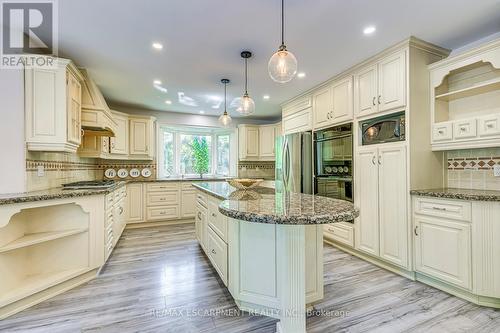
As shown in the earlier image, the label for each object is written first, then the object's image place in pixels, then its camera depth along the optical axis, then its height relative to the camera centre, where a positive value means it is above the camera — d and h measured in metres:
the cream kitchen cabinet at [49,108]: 2.25 +0.61
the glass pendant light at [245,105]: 2.73 +0.73
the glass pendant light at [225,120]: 3.27 +0.67
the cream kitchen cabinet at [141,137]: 4.65 +0.64
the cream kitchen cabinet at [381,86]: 2.47 +0.93
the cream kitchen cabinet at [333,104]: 3.11 +0.91
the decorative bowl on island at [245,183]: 2.29 -0.15
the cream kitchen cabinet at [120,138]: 4.34 +0.58
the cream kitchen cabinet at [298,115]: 3.88 +0.93
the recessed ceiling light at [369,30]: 2.20 +1.30
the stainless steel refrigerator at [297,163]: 3.75 +0.08
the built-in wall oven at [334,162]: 3.13 +0.07
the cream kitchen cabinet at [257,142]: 5.60 +0.62
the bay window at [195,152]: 5.48 +0.42
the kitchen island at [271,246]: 1.24 -0.57
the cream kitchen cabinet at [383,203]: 2.47 -0.41
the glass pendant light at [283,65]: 1.75 +0.77
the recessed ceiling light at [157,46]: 2.47 +1.30
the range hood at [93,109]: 2.96 +0.77
